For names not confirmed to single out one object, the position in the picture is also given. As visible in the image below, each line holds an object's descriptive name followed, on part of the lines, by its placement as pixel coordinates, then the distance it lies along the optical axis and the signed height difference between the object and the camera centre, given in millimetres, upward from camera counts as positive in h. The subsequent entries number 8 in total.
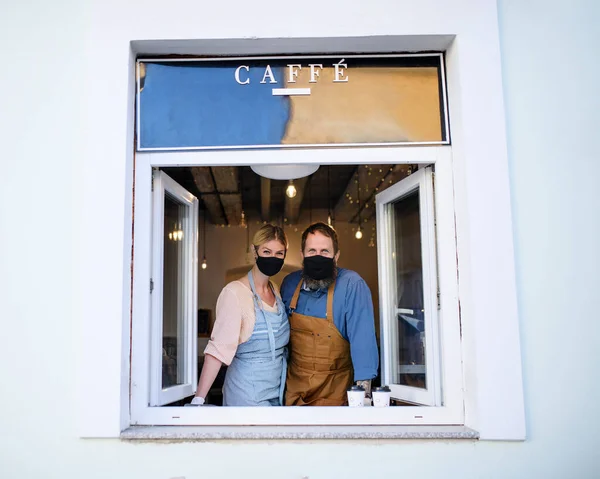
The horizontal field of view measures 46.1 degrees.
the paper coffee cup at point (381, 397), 3656 -444
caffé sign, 3592 +1219
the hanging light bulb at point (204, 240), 11377 +1244
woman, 4234 -140
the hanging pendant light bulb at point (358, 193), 8136 +1576
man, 4527 -63
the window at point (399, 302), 3420 +52
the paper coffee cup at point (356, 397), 3697 -448
